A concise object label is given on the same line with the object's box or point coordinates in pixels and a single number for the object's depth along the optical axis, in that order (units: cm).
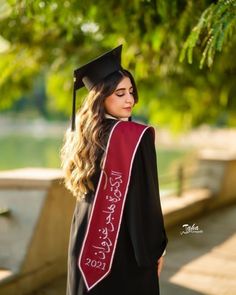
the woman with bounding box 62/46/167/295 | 312
